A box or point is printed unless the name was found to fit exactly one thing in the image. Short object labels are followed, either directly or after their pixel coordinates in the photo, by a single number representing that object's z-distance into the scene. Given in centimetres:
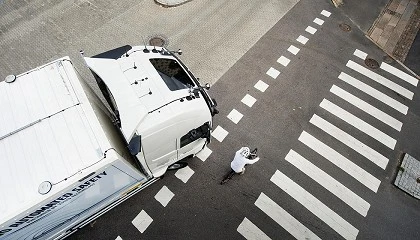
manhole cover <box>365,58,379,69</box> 1216
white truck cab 566
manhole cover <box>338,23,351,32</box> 1327
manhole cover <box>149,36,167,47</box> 1209
